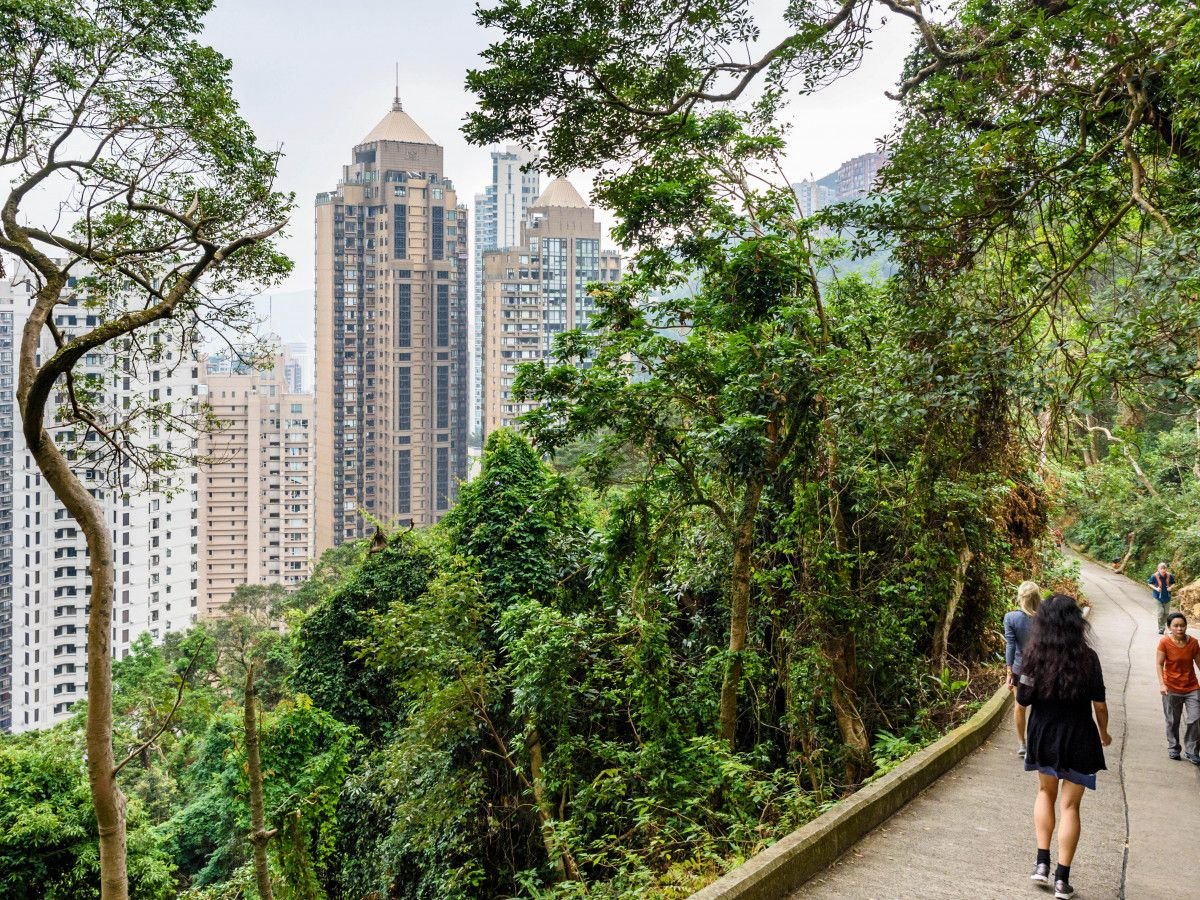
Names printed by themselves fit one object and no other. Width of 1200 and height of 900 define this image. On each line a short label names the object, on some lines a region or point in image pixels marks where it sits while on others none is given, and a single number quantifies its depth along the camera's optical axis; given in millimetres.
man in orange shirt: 6805
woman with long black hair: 4035
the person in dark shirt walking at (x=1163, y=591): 14281
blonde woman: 6656
